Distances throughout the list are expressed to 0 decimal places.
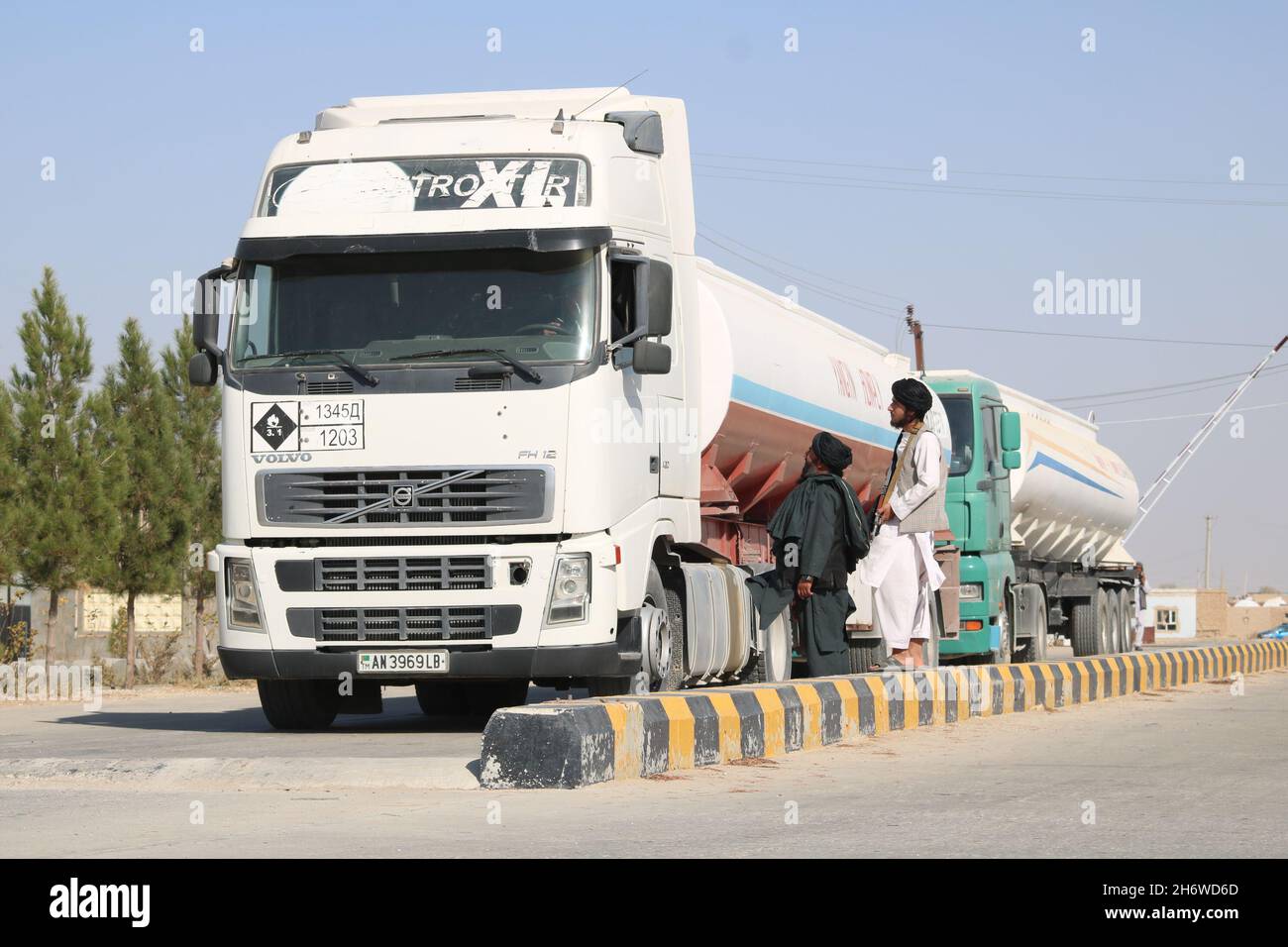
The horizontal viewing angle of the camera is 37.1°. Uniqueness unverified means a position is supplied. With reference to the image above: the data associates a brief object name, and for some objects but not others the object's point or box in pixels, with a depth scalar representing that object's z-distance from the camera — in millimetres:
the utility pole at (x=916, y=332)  56866
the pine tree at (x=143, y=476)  30297
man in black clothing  12727
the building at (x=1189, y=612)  103375
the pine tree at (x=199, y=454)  32438
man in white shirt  12969
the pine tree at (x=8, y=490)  28125
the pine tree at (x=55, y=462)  28516
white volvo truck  11156
